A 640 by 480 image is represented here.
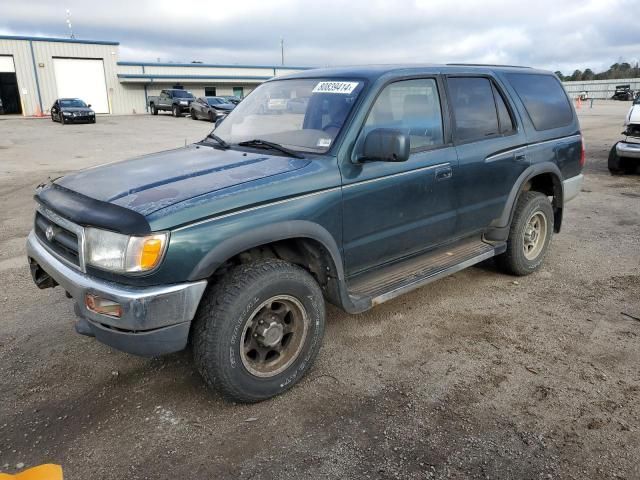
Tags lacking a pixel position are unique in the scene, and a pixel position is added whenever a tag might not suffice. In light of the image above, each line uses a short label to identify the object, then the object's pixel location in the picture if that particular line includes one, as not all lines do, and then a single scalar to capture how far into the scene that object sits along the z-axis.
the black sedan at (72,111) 26.48
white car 9.33
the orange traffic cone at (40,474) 2.33
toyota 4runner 2.47
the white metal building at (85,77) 35.66
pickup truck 31.94
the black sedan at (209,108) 26.59
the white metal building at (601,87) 61.59
